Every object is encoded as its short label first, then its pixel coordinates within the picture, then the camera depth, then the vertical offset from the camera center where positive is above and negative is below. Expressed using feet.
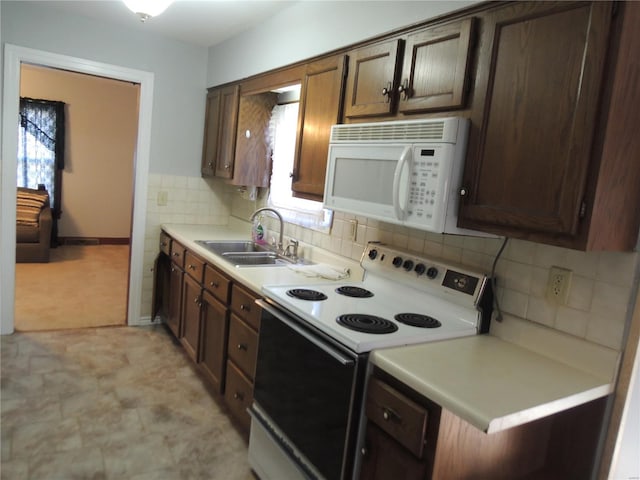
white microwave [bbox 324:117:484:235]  5.10 +0.26
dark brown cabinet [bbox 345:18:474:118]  5.25 +1.52
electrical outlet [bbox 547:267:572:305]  5.07 -0.83
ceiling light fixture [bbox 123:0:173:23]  6.97 +2.39
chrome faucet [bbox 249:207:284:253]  9.76 -1.07
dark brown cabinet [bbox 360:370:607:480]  4.19 -2.39
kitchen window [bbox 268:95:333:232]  9.96 +0.26
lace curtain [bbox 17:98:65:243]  20.92 +0.37
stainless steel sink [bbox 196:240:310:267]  9.54 -1.66
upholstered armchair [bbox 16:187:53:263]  18.44 -3.11
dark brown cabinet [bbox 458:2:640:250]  3.93 +0.74
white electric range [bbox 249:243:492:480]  5.05 -1.80
